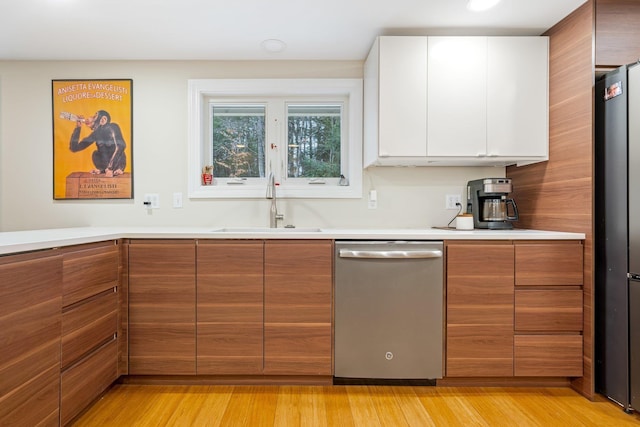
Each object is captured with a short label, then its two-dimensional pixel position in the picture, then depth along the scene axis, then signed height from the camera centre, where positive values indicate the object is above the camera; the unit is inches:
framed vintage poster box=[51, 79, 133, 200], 100.8 +20.7
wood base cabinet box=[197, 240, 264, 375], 76.6 -20.8
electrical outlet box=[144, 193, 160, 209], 101.4 +2.9
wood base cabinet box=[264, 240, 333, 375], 76.8 -21.8
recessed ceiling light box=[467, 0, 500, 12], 73.3 +44.2
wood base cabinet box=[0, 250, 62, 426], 48.1 -19.2
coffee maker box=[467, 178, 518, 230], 87.4 +1.3
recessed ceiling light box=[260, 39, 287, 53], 90.6 +44.1
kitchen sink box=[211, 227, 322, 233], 97.7 -5.5
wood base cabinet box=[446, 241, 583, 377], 75.9 -21.9
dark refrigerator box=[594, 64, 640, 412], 66.2 -5.3
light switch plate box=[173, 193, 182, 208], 101.7 +3.0
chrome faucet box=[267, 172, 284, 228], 98.8 +1.1
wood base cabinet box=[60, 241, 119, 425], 60.1 -21.9
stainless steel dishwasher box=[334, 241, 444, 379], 76.3 -21.2
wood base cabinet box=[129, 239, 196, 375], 76.7 -20.4
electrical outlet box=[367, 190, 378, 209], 101.7 +2.9
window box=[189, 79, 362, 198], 101.9 +22.1
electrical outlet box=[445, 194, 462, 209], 101.4 +2.6
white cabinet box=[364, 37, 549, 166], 84.8 +28.0
